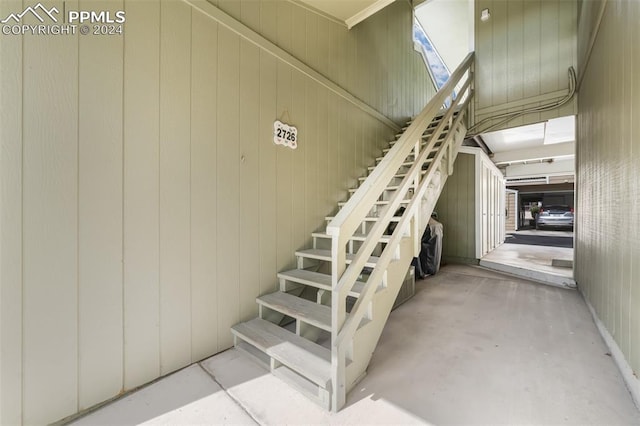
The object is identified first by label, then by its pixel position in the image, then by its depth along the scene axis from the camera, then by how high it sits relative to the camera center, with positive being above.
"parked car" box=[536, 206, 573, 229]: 11.09 -0.18
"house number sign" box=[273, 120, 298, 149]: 2.33 +0.73
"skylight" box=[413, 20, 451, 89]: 5.33 +3.61
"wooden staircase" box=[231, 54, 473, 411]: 1.40 -0.60
